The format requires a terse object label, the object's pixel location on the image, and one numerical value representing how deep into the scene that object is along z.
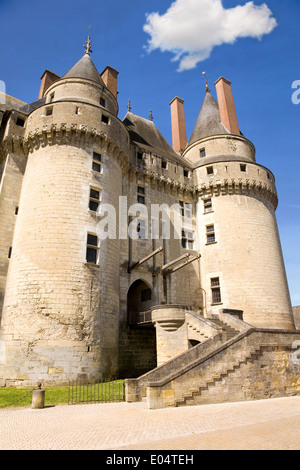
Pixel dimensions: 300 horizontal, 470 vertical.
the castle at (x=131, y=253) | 14.05
